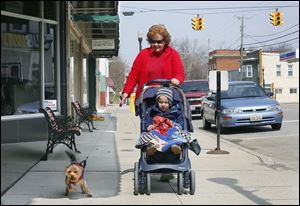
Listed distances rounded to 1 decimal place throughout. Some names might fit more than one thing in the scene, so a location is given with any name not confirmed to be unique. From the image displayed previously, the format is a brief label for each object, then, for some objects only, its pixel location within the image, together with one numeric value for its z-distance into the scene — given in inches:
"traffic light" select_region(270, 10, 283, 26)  821.8
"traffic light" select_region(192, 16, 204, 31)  936.3
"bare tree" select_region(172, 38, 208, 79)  2598.4
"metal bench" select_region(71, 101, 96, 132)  575.2
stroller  248.1
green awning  478.3
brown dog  236.2
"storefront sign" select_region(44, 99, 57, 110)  424.5
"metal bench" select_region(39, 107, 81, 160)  363.9
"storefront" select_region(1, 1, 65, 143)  341.1
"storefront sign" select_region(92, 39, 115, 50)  803.4
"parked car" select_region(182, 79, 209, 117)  934.4
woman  270.7
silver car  590.2
